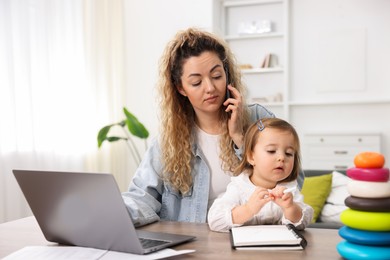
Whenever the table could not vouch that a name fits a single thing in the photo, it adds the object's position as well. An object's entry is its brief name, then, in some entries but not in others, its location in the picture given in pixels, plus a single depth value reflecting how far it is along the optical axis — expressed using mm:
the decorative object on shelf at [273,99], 5785
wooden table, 1077
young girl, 1294
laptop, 1064
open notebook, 1114
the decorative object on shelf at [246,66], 5852
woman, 1745
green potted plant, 4469
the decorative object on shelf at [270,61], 5742
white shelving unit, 5770
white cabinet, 5266
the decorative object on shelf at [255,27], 5797
